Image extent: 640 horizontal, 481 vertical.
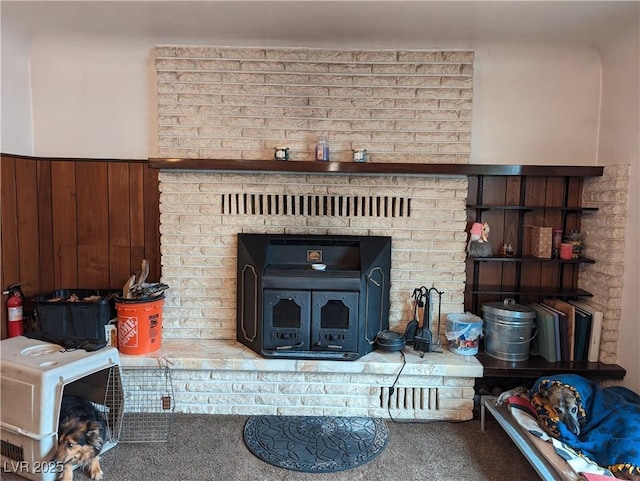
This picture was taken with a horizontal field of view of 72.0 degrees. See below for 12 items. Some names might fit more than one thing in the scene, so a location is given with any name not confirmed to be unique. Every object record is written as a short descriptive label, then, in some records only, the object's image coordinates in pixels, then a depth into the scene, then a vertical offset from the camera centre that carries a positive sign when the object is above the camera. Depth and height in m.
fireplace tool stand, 2.81 -0.70
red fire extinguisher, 2.84 -0.64
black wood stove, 2.75 -0.53
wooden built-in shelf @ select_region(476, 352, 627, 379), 2.71 -0.90
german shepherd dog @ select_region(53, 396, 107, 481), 2.10 -1.11
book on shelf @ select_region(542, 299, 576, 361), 2.85 -0.67
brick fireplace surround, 2.91 +0.39
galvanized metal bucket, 2.79 -0.70
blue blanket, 1.99 -0.99
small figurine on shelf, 2.96 -0.14
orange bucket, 2.73 -0.69
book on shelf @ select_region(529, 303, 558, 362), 2.83 -0.73
